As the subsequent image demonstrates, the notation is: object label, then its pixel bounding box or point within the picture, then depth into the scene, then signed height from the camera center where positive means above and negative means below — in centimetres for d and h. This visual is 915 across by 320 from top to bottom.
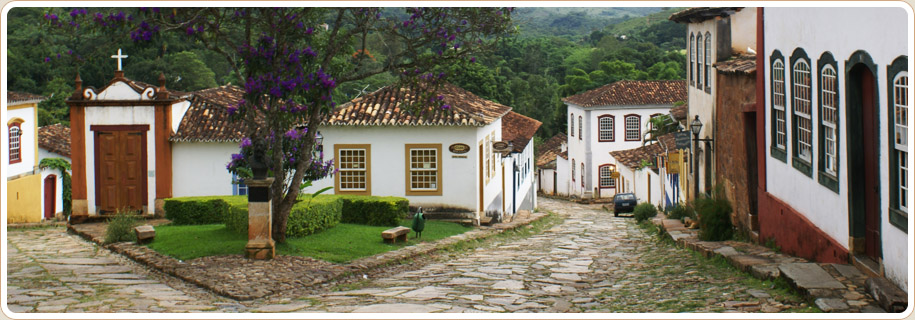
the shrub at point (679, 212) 1894 -104
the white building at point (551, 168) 4991 -13
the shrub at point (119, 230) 1427 -91
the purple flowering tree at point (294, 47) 1148 +172
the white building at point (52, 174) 2861 +2
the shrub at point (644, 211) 2383 -127
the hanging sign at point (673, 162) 2192 +4
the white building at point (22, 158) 2483 +47
